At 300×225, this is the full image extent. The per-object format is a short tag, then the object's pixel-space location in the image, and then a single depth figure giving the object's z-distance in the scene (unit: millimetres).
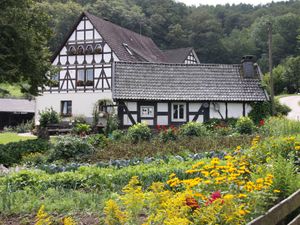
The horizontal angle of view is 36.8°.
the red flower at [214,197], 4519
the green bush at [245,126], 20703
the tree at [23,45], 20078
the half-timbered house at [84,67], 34719
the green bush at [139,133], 18109
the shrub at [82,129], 24359
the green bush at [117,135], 19502
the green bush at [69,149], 14297
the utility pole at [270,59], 30405
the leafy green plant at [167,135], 17500
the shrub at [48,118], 30000
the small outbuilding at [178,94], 27797
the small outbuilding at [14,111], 43250
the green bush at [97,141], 16656
